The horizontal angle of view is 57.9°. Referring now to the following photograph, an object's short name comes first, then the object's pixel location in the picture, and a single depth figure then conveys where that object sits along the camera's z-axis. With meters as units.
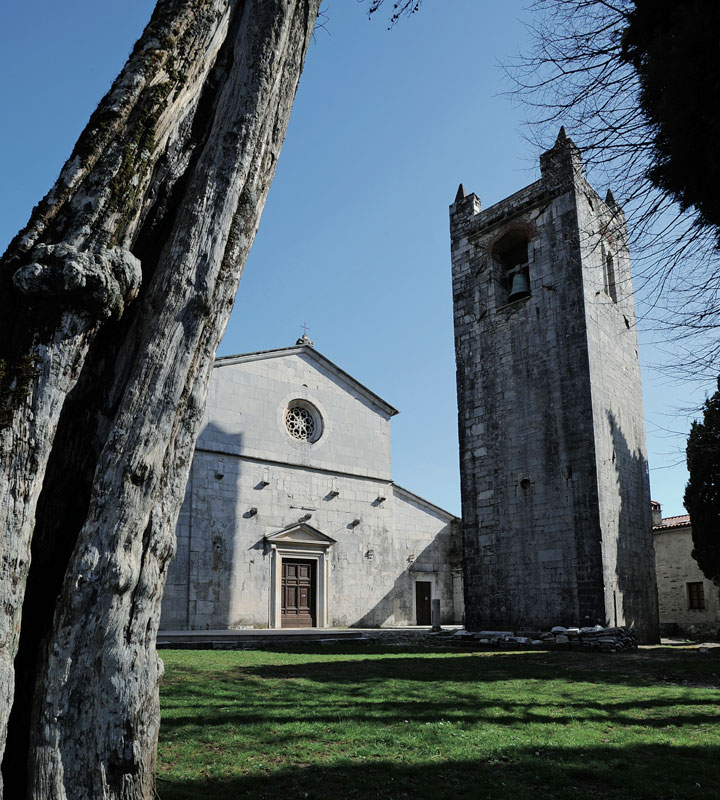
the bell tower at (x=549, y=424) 14.06
